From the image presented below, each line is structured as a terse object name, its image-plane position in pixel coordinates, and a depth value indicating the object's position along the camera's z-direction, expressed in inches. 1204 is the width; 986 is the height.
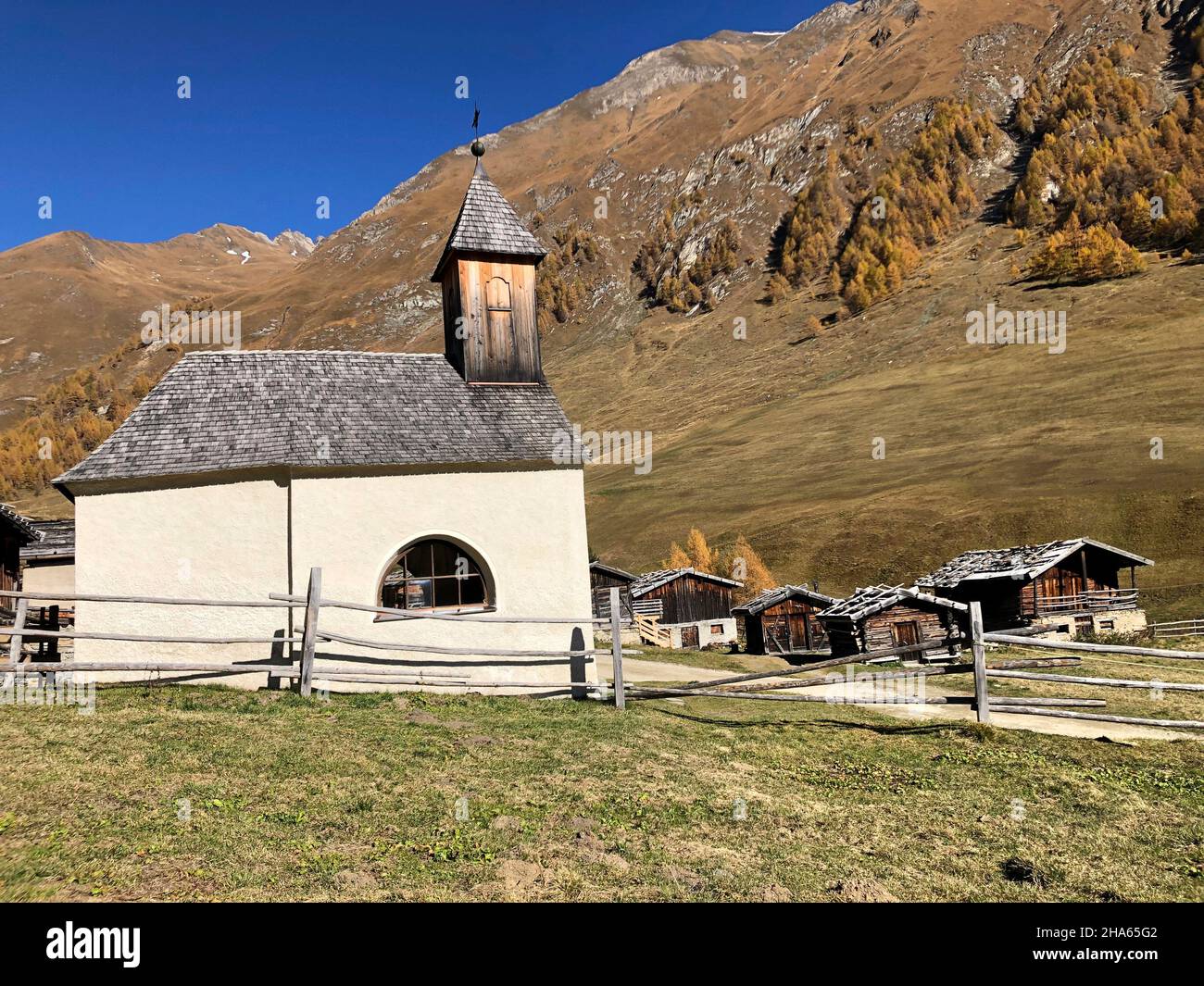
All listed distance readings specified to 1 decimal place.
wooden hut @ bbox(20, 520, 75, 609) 1224.2
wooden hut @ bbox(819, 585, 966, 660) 1416.1
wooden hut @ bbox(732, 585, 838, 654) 1726.1
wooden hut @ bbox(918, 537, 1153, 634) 1517.0
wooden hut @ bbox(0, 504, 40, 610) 1059.9
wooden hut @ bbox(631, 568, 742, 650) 1980.8
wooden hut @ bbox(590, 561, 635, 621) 2055.1
